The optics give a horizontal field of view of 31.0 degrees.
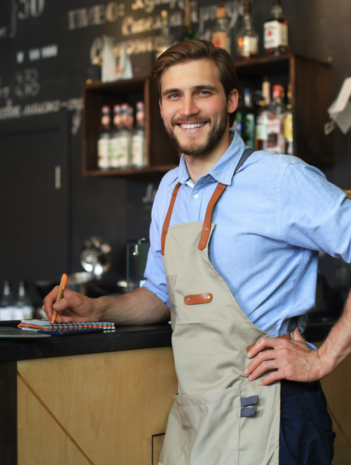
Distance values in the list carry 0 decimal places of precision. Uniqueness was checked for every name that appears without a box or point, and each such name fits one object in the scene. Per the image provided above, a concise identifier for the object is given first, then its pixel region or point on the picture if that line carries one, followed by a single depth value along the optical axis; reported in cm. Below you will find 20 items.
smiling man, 132
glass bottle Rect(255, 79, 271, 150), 273
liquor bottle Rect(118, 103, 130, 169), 320
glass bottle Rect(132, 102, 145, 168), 316
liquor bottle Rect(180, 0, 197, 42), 311
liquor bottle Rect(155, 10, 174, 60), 327
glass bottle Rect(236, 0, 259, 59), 281
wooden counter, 128
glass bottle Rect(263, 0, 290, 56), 270
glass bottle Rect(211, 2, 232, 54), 285
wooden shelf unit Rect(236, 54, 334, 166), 256
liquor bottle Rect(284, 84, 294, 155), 260
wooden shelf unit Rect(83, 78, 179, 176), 307
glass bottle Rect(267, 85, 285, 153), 268
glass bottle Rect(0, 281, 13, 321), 356
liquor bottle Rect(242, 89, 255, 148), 282
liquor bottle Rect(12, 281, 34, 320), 354
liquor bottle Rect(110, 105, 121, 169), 325
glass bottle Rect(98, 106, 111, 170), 329
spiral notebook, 148
